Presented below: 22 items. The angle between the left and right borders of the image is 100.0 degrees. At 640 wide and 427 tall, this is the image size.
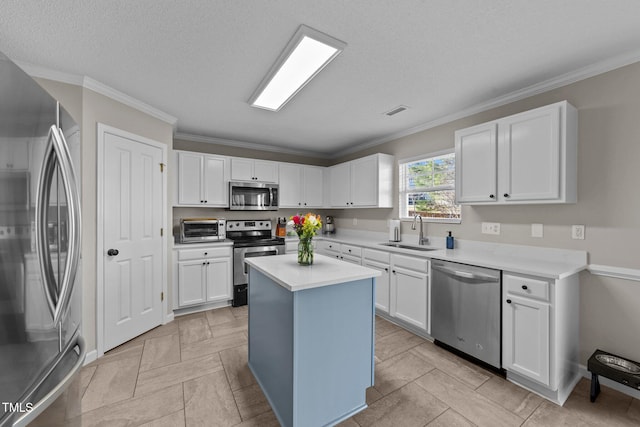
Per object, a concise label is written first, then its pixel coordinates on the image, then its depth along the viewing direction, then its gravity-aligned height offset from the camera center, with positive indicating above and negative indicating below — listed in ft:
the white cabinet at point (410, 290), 9.31 -2.81
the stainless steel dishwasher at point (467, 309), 7.41 -2.86
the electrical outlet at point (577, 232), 7.38 -0.50
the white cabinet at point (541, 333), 6.39 -3.00
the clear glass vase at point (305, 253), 6.73 -1.01
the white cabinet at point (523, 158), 7.07 +1.63
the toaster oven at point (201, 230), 12.24 -0.80
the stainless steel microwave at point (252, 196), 13.80 +0.90
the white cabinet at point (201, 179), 12.54 +1.62
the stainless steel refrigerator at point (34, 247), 2.54 -0.39
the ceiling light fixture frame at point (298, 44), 5.74 +3.82
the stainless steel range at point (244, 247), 12.76 -1.68
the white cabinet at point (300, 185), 15.57 +1.67
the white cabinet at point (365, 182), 13.17 +1.63
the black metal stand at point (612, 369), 5.89 -3.61
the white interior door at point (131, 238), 8.70 -0.89
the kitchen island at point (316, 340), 5.24 -2.70
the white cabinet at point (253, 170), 13.92 +2.33
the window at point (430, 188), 11.00 +1.13
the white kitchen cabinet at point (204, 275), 11.59 -2.81
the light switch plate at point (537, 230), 8.15 -0.50
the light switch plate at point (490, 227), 9.22 -0.49
